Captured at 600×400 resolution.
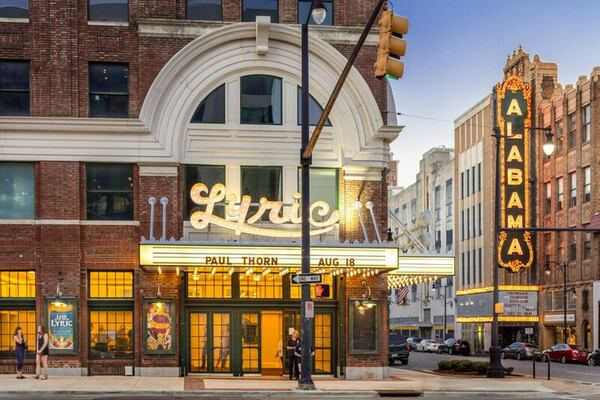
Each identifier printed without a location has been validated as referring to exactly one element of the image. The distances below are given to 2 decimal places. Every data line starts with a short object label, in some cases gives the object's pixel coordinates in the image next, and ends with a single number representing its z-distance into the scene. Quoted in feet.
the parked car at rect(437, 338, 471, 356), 256.11
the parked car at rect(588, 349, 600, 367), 184.75
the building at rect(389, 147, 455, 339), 328.90
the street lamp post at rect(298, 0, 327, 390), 89.35
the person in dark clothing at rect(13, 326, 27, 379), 98.58
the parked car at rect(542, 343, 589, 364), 191.52
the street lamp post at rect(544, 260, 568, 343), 219.41
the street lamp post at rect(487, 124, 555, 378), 114.83
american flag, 208.52
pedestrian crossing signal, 91.35
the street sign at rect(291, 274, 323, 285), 88.90
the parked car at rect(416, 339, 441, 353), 277.64
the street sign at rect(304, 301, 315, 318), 89.24
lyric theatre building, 104.32
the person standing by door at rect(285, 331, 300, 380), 102.01
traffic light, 47.37
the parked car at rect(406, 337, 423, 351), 305.16
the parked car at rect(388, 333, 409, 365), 169.78
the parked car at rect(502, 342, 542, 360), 213.05
